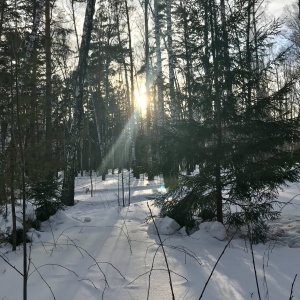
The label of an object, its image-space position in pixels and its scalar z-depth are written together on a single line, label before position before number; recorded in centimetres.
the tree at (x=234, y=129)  484
